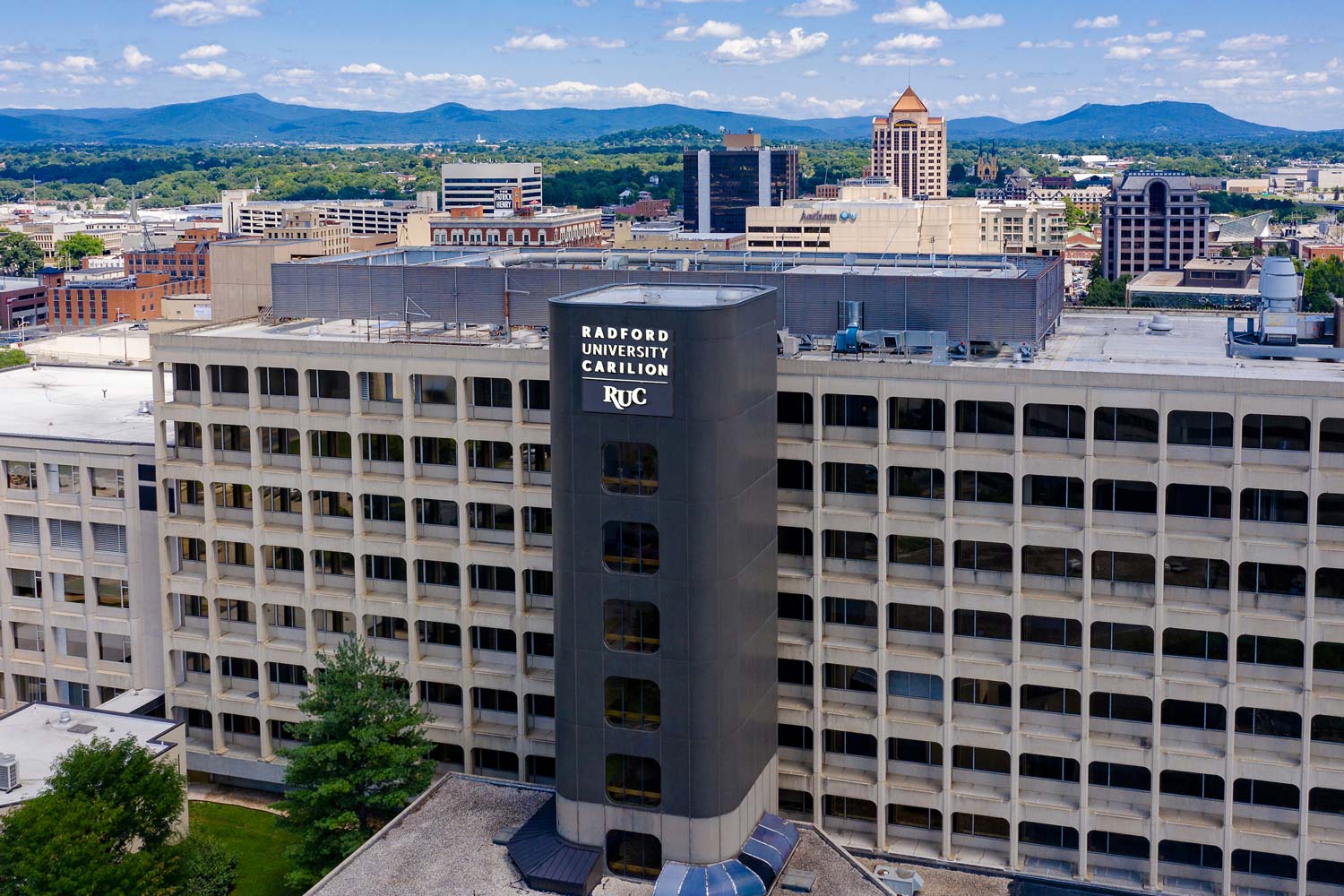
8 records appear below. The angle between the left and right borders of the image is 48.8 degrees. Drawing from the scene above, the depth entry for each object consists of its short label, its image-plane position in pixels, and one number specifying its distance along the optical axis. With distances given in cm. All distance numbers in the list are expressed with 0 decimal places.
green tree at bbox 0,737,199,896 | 5938
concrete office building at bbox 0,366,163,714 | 8069
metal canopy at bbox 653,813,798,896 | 6059
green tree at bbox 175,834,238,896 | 6494
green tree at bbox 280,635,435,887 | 6706
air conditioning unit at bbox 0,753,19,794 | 6838
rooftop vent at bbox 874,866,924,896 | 6488
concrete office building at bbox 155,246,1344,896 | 6172
